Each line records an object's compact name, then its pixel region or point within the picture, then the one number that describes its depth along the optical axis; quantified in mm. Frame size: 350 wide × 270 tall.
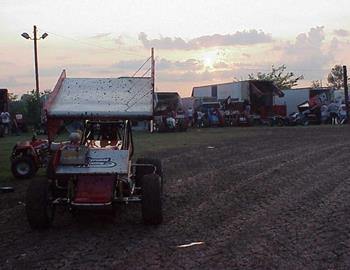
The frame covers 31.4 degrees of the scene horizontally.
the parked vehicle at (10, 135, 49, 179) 14797
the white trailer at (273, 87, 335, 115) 47469
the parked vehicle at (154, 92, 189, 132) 39031
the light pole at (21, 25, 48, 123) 47631
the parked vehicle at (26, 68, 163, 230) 8664
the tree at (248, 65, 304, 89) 91525
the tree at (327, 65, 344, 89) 105625
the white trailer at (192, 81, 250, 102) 46688
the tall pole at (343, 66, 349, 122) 43878
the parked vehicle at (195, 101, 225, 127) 45906
